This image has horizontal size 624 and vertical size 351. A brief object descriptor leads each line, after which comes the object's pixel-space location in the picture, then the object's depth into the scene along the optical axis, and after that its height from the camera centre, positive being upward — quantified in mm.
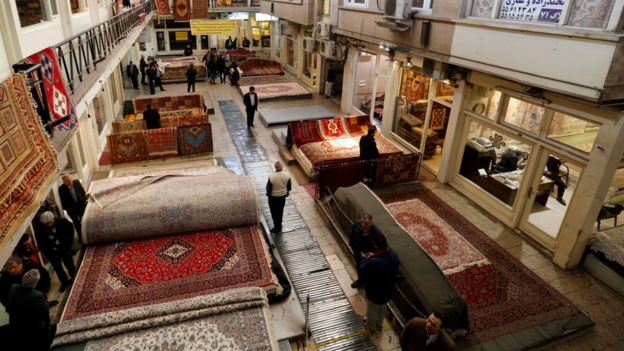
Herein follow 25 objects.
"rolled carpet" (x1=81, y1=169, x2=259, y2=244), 6527 -3285
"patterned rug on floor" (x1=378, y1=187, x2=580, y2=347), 5938 -4146
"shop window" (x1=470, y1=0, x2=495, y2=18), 7723 +200
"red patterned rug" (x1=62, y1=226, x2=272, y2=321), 5562 -3881
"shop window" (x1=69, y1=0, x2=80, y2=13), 9805 -222
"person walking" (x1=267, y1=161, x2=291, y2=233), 7371 -3209
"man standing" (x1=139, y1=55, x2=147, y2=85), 19297 -3085
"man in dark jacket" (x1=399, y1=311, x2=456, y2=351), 4137 -3219
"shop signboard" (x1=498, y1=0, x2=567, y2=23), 6445 +190
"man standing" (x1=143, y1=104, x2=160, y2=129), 11203 -3147
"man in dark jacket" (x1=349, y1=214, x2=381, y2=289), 5746 -3118
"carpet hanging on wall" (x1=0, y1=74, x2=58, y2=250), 3566 -1558
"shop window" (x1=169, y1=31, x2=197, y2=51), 29047 -2655
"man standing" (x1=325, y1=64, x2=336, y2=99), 17844 -3006
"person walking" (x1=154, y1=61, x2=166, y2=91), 17938 -3379
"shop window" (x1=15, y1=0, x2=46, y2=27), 6449 -300
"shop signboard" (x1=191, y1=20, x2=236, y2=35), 20547 -1151
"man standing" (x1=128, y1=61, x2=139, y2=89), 18328 -3206
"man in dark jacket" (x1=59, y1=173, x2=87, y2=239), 6761 -3304
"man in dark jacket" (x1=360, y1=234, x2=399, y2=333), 5055 -3147
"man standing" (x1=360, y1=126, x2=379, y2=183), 9367 -3195
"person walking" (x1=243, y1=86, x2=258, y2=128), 13188 -3098
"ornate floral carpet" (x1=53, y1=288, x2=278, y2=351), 4430 -3575
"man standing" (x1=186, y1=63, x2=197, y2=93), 17734 -3096
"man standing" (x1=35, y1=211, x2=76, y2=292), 5781 -3462
